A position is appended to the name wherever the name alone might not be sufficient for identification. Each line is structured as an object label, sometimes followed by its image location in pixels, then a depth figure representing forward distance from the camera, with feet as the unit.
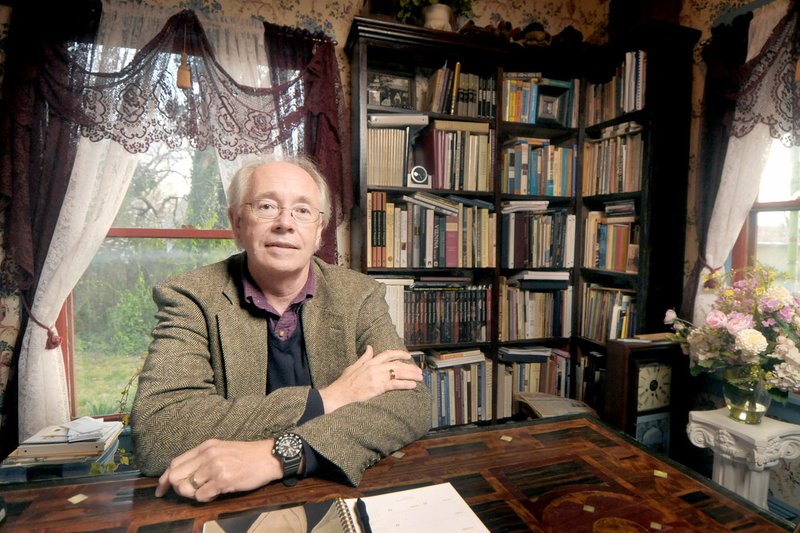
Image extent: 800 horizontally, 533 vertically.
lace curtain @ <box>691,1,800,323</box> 5.79
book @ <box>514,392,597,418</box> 7.64
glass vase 5.13
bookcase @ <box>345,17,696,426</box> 7.29
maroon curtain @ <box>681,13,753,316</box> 6.44
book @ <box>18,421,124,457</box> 5.90
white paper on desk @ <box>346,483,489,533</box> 2.24
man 2.77
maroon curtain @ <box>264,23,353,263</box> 7.42
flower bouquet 4.80
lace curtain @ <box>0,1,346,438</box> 6.50
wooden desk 2.31
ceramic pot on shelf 7.57
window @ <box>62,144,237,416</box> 7.41
